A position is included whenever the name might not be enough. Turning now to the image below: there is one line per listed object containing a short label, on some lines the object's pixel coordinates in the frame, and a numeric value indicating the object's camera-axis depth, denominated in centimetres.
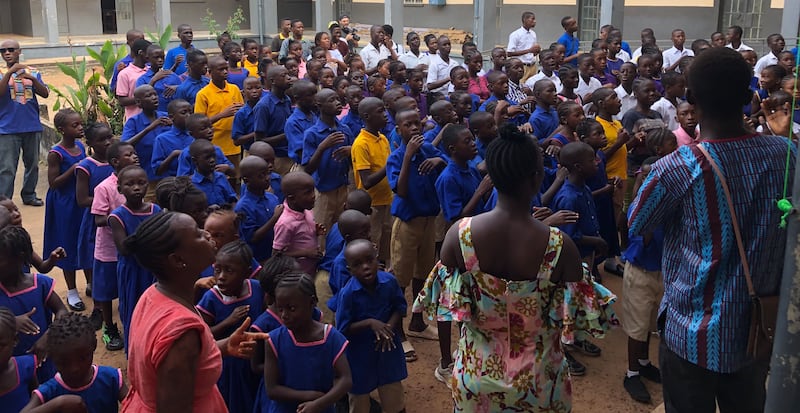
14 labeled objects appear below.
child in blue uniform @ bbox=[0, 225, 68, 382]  368
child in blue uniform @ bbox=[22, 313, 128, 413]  305
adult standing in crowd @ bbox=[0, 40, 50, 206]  758
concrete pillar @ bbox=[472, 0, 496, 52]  1480
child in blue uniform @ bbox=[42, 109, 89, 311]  560
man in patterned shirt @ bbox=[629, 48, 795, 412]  239
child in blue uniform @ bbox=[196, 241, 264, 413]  360
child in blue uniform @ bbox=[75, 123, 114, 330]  534
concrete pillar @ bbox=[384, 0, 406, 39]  1595
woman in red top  218
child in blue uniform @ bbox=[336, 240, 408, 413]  378
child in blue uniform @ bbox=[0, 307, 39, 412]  305
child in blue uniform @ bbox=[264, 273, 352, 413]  320
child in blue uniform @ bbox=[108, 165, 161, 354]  445
